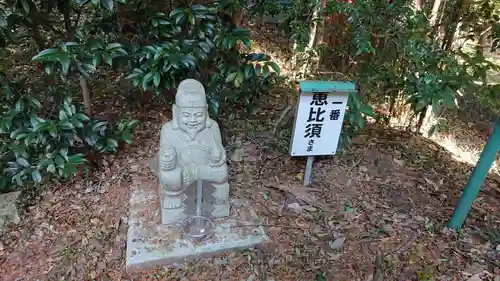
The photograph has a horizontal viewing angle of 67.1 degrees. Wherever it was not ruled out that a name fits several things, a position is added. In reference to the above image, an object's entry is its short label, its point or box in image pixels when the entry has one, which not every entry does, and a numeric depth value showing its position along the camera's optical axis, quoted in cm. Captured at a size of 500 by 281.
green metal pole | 269
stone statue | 263
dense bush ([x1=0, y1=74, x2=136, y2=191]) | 286
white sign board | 297
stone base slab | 268
